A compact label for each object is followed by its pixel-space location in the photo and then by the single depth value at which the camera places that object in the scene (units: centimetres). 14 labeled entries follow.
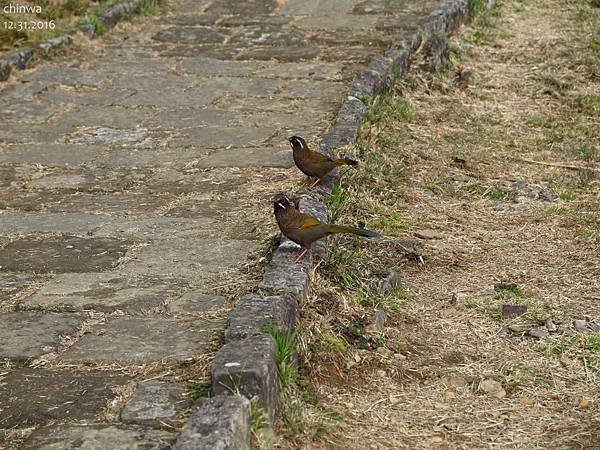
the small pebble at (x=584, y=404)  764
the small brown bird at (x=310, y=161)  1066
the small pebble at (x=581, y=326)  874
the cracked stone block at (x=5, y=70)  1625
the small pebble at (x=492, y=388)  787
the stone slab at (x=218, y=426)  599
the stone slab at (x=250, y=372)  663
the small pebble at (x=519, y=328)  880
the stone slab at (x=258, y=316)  732
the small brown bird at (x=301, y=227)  871
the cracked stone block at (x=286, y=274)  812
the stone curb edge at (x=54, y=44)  1655
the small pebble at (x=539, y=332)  869
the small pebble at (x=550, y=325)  879
